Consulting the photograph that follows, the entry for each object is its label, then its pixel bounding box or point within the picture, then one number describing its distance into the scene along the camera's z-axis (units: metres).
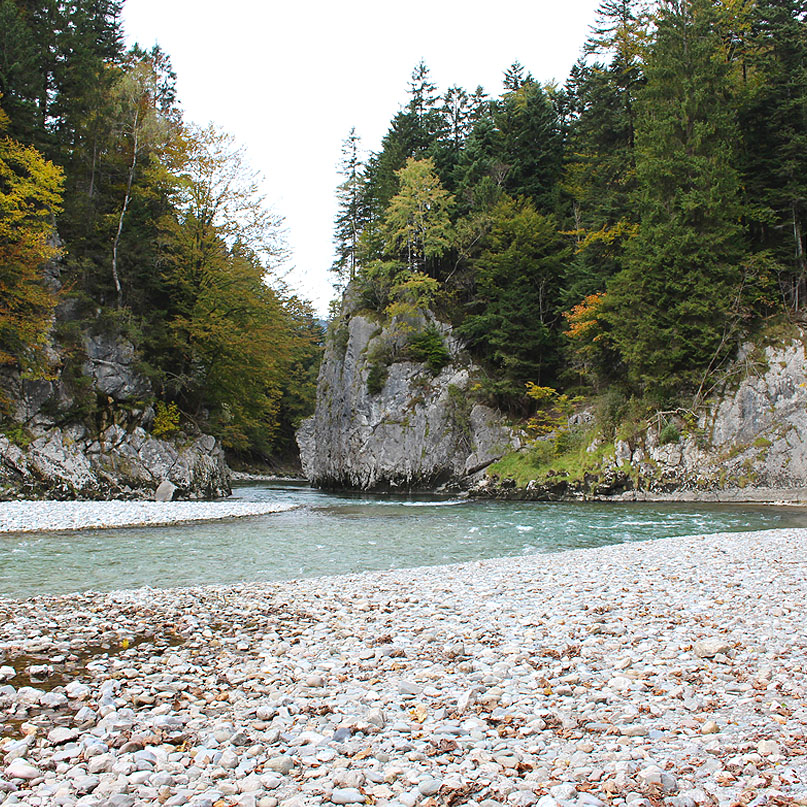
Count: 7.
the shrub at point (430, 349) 34.00
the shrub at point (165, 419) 25.33
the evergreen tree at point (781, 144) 22.84
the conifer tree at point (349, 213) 54.03
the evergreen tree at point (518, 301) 31.94
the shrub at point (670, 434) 22.92
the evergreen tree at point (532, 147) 37.50
